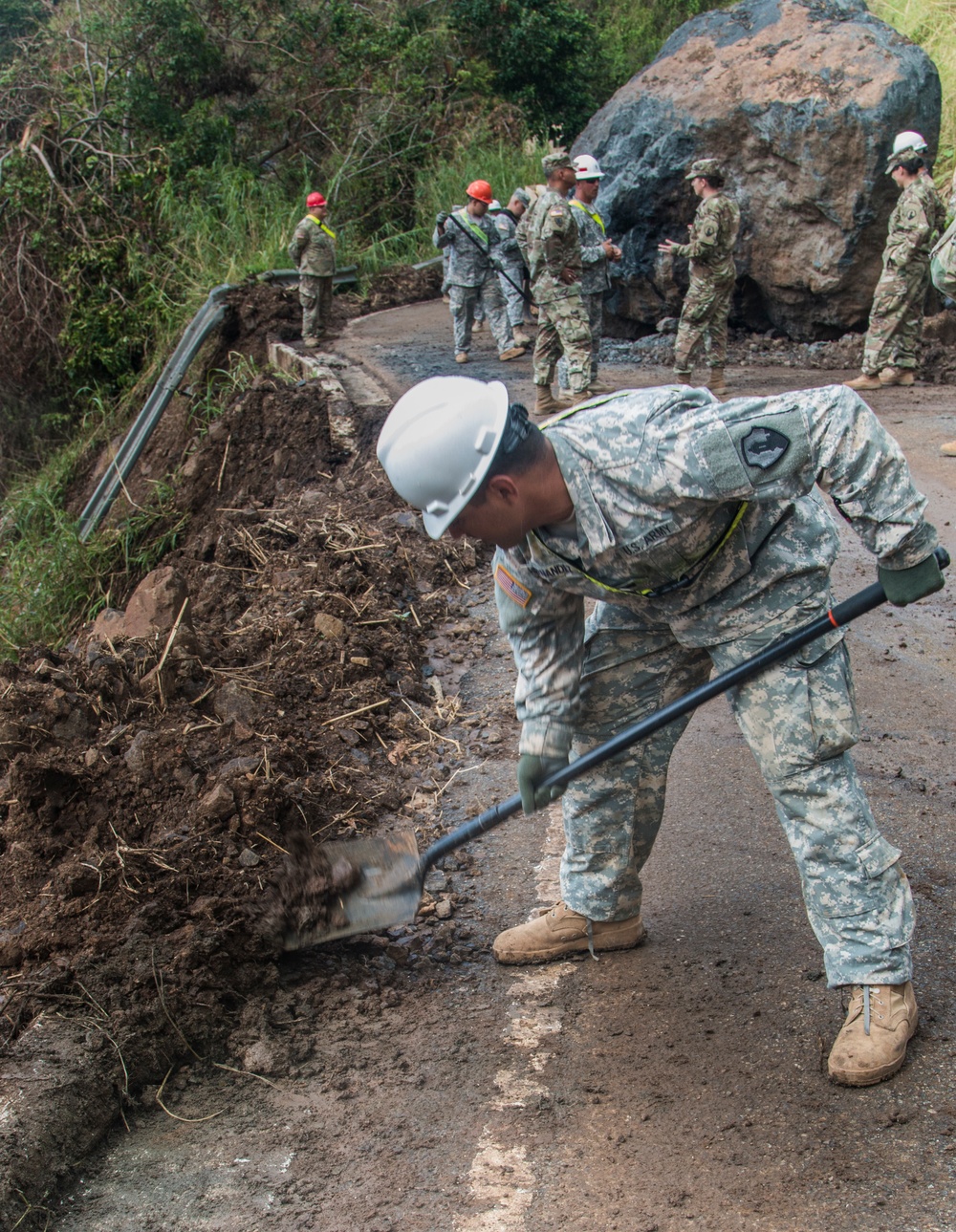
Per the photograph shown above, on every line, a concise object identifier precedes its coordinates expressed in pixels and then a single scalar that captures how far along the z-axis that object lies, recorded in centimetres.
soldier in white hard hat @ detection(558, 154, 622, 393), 876
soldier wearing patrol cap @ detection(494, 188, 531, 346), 1012
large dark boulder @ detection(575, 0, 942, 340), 938
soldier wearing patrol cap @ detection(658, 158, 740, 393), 805
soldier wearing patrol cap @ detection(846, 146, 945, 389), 810
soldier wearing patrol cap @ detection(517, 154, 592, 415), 781
